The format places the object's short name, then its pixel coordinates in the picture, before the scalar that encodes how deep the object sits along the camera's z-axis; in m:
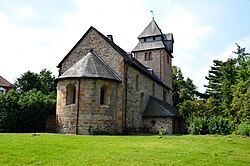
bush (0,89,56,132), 22.05
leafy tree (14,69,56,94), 38.62
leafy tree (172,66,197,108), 50.23
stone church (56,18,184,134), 20.55
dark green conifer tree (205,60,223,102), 54.72
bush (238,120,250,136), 22.64
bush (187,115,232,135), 24.30
